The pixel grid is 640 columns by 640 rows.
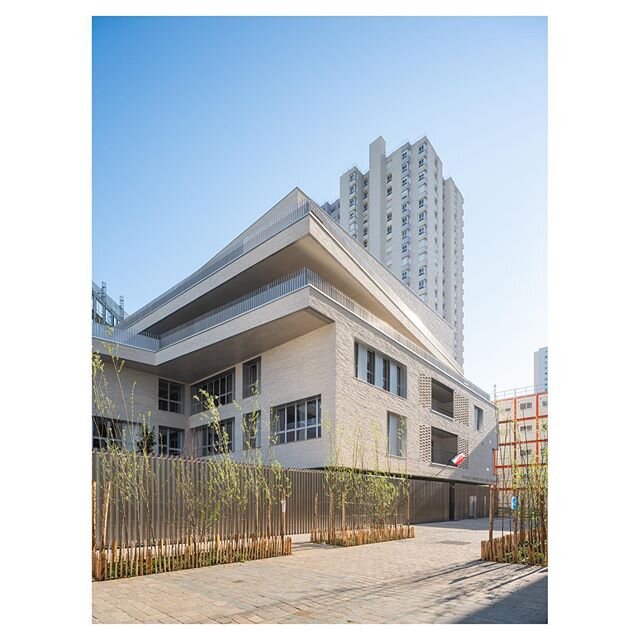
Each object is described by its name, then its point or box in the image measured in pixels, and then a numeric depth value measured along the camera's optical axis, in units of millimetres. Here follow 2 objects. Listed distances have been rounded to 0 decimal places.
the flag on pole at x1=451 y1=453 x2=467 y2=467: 22550
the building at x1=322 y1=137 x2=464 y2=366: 47406
